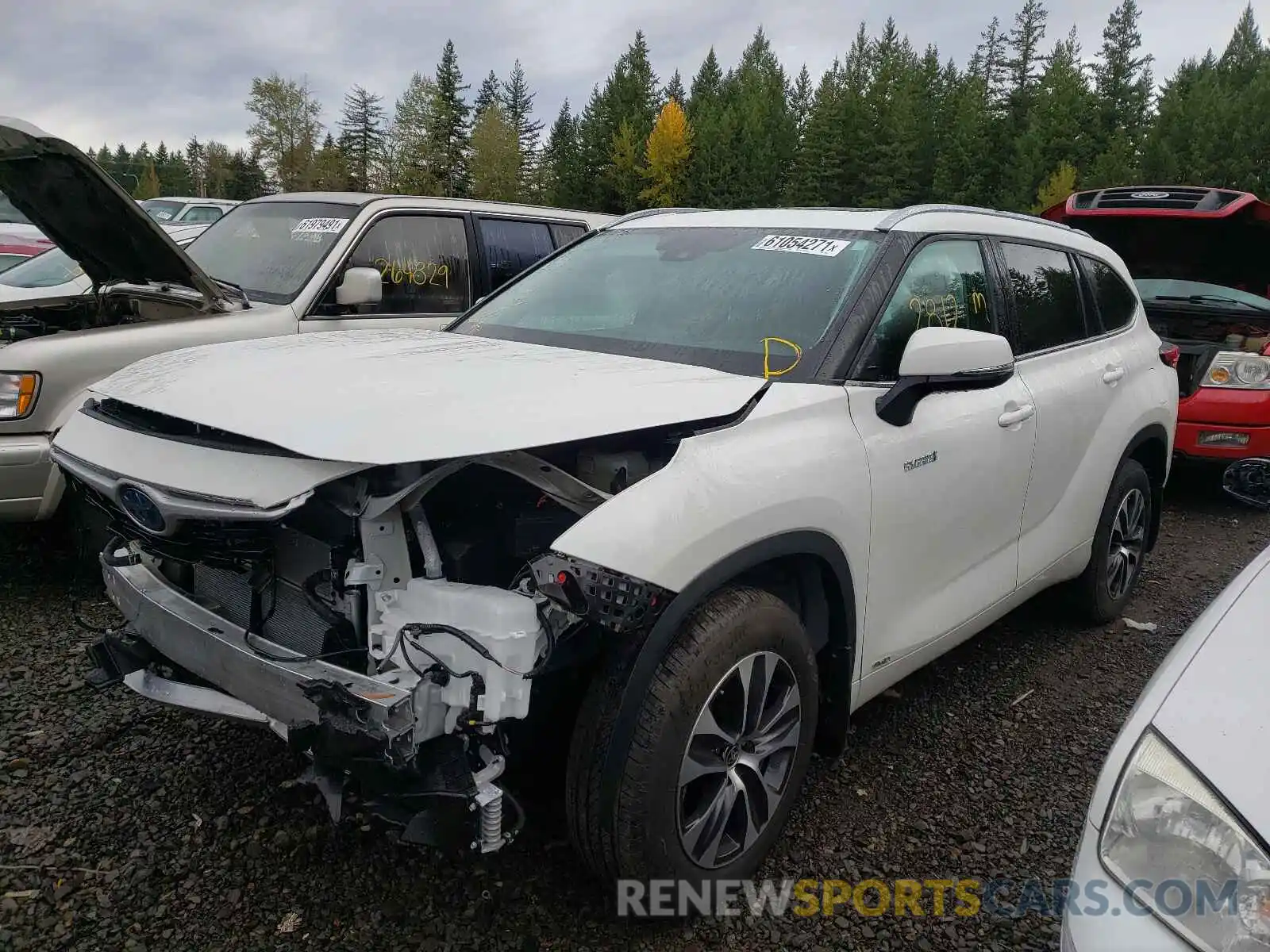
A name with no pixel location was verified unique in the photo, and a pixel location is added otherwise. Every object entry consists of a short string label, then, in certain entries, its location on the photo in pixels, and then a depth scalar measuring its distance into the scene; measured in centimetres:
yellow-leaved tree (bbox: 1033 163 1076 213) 5284
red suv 595
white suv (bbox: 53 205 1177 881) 183
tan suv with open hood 366
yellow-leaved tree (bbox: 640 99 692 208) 7612
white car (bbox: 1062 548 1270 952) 132
